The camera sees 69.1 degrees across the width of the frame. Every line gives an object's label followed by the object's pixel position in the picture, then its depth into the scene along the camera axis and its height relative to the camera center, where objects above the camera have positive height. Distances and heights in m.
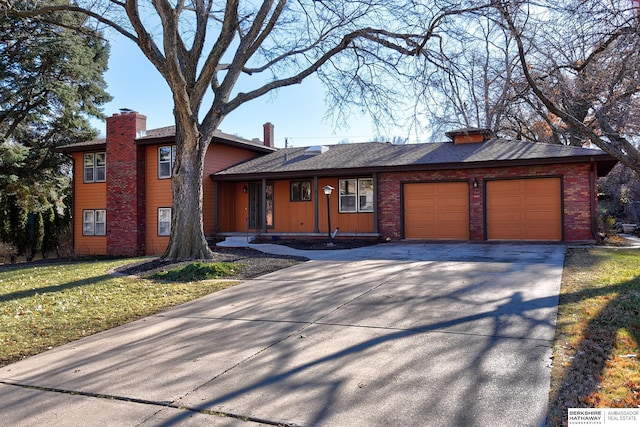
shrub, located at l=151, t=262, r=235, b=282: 9.35 -1.16
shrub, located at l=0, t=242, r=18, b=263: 21.50 -1.58
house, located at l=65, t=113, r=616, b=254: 15.18 +0.94
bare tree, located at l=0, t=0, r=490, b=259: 11.42 +4.02
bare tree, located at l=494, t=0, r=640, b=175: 7.76 +2.93
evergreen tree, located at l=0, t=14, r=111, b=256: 21.52 +5.33
